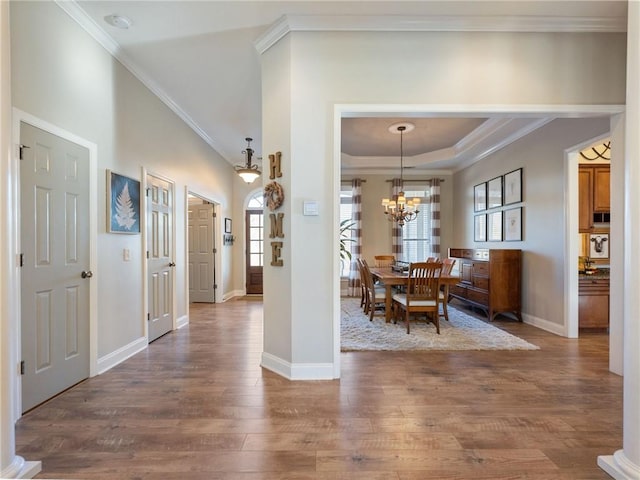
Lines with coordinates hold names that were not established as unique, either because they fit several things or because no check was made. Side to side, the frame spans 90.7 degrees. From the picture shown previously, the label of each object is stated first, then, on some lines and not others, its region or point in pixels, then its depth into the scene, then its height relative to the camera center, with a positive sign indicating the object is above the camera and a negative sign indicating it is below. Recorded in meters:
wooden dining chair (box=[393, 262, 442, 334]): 3.99 -0.69
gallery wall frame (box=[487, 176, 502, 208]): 5.32 +0.76
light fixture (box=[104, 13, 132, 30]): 2.61 +1.81
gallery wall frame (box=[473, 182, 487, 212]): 5.84 +0.75
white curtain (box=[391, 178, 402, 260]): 7.01 +0.03
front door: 7.43 -0.37
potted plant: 7.01 -0.06
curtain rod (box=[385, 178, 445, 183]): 7.20 +1.28
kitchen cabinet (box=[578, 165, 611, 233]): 4.24 +0.58
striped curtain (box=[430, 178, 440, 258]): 7.00 +0.43
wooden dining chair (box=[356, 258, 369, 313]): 5.10 -0.94
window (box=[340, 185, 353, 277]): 7.22 +0.69
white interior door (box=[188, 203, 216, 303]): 6.28 -0.30
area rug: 3.50 -1.22
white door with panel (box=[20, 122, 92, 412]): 2.18 -0.21
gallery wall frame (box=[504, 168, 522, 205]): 4.79 +0.77
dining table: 4.13 -0.57
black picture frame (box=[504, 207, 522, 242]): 4.79 +0.18
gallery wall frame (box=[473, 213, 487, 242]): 5.83 +0.16
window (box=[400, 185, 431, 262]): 7.26 +0.07
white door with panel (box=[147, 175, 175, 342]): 3.77 -0.24
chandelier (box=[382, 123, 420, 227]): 5.14 +0.52
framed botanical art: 2.96 +0.32
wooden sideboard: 4.68 -0.68
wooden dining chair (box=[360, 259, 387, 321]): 4.64 -0.86
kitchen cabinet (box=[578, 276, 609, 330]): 4.00 -0.83
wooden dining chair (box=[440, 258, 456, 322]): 4.52 -0.53
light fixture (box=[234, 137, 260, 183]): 5.11 +1.05
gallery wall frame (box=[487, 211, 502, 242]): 5.34 +0.17
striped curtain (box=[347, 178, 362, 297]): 7.00 +0.34
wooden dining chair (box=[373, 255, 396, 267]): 6.13 -0.48
